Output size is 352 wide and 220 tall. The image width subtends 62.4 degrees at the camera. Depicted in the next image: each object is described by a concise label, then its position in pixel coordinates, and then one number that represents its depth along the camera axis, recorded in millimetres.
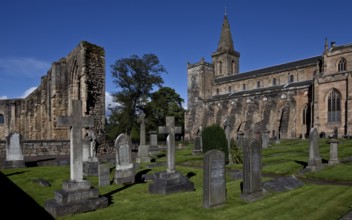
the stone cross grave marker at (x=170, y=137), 9664
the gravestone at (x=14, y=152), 14648
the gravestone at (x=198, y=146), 21912
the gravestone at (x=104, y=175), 10414
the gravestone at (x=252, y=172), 7928
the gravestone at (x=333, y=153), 13867
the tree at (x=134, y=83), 43178
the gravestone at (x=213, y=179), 7242
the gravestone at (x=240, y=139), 23164
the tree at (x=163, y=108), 43969
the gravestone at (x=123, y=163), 11297
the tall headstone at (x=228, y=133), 18616
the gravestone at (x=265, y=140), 24234
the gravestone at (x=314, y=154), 12938
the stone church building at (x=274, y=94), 36531
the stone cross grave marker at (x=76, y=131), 7477
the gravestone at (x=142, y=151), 17875
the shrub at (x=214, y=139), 18141
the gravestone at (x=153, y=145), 22288
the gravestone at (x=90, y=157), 13359
